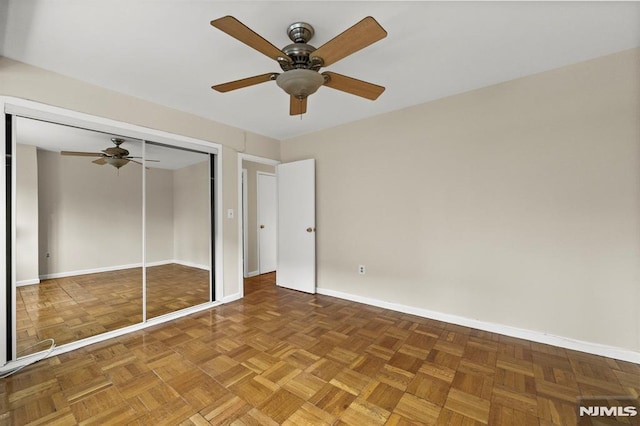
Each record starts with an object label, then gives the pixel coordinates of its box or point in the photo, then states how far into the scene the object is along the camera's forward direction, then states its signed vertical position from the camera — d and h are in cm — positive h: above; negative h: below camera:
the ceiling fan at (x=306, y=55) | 131 +95
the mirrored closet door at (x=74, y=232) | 215 -19
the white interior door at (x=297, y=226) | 376 -21
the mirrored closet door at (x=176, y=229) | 287 -20
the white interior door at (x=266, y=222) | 498 -20
